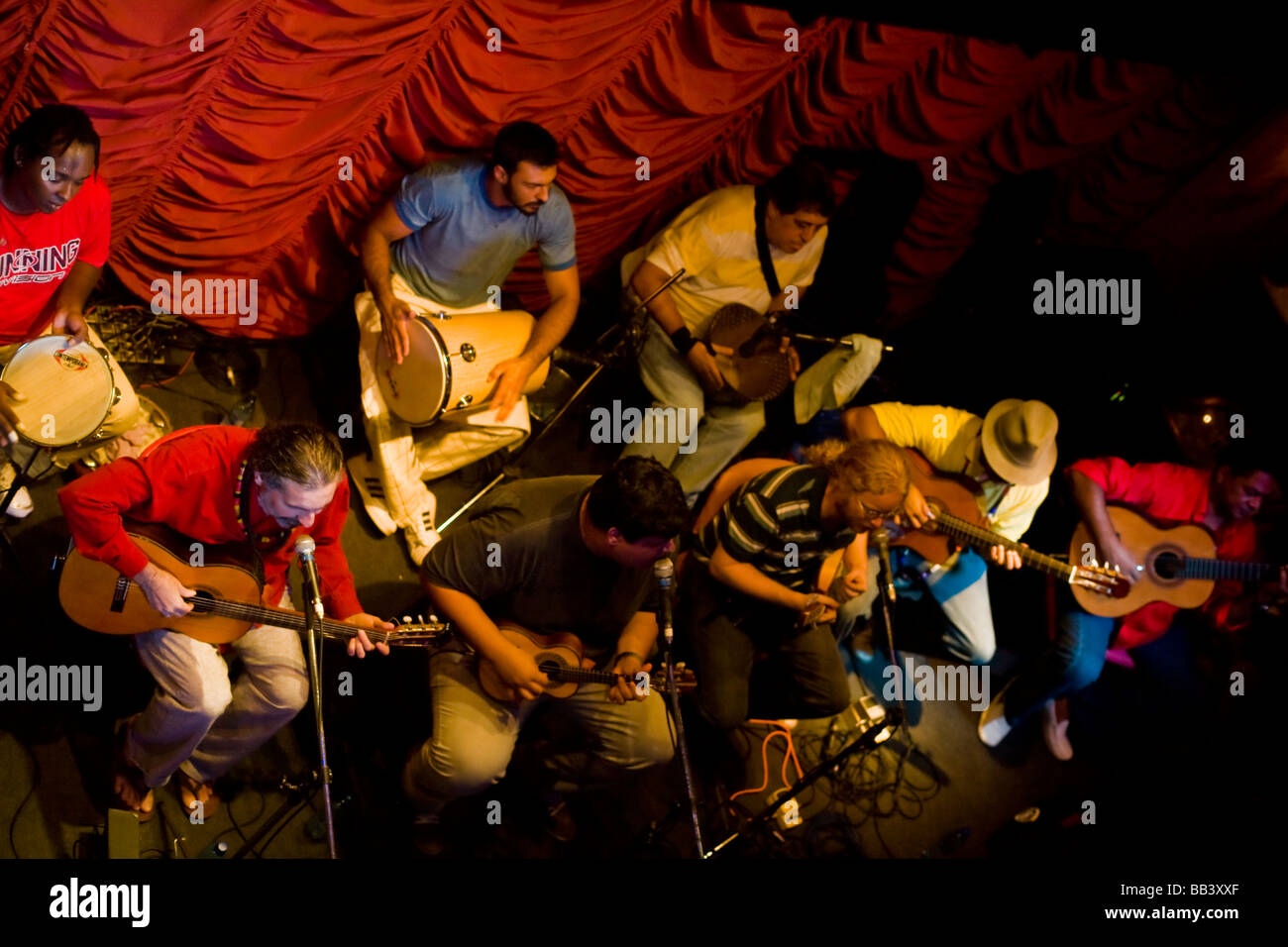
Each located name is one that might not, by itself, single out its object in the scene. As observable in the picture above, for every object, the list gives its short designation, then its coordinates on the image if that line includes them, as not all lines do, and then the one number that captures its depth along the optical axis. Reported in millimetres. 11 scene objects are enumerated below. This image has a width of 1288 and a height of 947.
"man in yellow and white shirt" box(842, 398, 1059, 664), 4375
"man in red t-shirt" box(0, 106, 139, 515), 2967
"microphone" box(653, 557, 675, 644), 2863
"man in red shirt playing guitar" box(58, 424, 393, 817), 2809
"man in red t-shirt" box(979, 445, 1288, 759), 4648
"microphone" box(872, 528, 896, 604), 3949
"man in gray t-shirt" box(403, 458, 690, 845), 3193
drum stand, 3260
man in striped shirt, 3650
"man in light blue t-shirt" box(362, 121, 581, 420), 3795
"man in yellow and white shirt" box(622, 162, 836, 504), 4387
